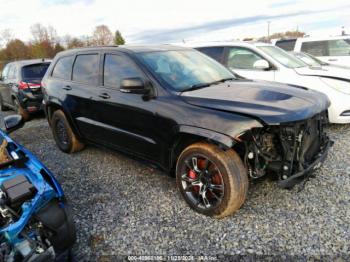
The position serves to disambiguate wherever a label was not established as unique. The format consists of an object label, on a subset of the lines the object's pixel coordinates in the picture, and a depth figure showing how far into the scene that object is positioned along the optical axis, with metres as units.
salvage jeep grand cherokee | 2.75
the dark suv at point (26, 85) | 7.55
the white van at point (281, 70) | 5.11
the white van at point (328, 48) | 9.41
